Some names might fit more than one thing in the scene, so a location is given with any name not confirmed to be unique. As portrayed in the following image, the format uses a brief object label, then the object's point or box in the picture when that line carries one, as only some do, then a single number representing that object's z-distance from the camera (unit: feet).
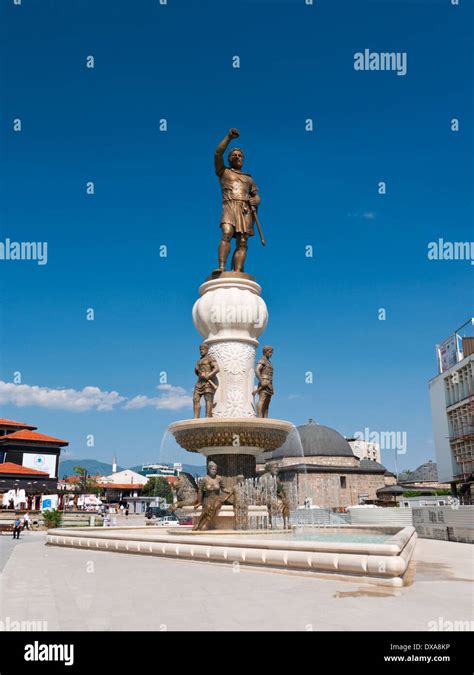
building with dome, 231.50
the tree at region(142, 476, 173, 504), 257.14
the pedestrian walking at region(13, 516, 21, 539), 85.46
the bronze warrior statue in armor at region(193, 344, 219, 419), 59.06
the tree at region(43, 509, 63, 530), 98.12
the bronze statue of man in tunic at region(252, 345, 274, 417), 59.41
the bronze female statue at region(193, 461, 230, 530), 46.80
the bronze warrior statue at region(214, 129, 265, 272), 66.03
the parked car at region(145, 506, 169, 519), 166.37
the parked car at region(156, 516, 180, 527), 129.74
